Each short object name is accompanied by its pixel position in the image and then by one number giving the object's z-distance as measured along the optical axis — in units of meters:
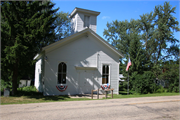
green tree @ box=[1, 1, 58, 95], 10.68
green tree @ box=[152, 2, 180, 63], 29.30
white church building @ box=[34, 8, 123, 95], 13.87
